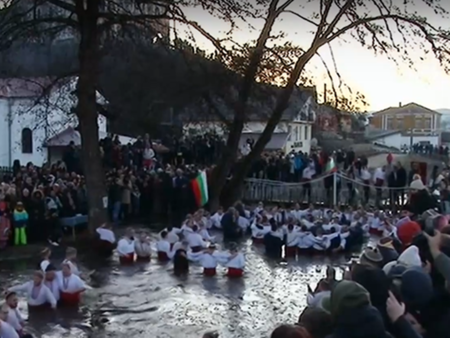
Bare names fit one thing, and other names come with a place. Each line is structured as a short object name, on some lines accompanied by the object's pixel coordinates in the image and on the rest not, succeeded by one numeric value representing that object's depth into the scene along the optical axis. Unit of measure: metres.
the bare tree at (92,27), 21.33
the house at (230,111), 26.01
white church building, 24.19
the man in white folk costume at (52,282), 13.06
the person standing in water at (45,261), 13.46
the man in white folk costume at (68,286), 13.26
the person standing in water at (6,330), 9.23
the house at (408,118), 116.69
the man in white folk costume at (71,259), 13.62
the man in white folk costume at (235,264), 16.03
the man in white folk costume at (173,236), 18.22
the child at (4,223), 18.67
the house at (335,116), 26.14
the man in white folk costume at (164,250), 17.92
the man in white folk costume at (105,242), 18.75
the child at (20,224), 18.95
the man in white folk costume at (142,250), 17.88
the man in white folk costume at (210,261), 16.17
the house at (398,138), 92.57
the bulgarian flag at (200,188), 25.97
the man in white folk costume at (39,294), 12.88
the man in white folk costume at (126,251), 17.67
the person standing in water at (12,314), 9.71
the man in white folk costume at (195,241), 17.77
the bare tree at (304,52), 24.19
